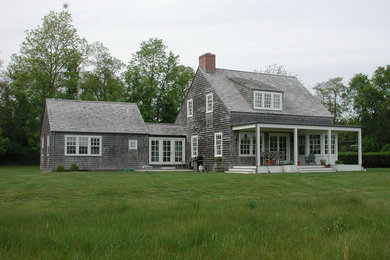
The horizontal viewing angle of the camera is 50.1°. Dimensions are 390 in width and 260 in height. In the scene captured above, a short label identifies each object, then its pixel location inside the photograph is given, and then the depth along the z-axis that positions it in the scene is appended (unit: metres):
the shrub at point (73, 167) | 26.21
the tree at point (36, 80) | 40.69
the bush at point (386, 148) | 36.55
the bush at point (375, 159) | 32.91
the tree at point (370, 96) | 52.38
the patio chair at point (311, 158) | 26.28
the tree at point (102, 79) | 47.53
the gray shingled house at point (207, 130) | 26.36
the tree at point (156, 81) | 43.78
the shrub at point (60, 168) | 25.55
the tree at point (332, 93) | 60.75
